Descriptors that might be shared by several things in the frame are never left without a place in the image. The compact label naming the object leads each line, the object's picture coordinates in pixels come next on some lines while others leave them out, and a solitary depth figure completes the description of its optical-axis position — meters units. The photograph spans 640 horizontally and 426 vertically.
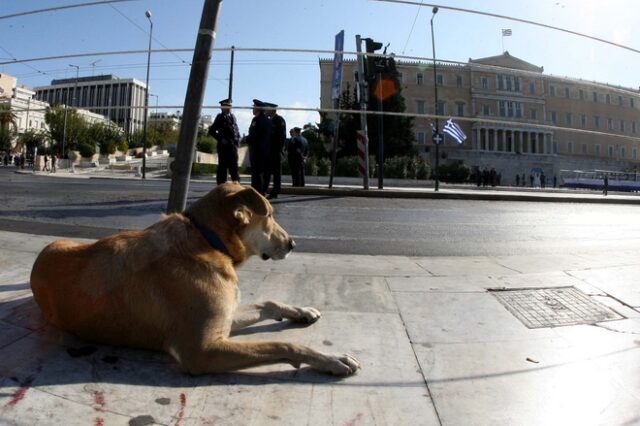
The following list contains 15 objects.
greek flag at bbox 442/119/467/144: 19.63
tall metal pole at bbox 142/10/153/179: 5.42
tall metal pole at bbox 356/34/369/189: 16.17
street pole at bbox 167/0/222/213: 3.55
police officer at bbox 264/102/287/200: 10.54
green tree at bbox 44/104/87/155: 57.31
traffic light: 14.80
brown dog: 1.99
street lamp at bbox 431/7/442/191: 24.73
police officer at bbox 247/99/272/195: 8.58
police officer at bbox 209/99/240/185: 7.81
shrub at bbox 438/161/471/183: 45.72
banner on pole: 19.20
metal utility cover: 2.89
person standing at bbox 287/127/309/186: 14.29
